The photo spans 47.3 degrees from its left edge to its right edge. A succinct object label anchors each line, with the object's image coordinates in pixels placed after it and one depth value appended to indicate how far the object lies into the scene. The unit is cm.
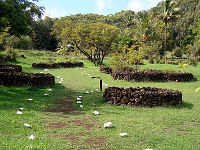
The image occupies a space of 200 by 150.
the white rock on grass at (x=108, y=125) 592
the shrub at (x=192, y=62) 2453
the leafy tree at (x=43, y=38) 4870
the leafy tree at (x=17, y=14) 948
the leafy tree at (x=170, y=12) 3532
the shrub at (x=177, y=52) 3988
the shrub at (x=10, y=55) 2550
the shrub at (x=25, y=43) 3876
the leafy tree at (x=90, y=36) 2542
